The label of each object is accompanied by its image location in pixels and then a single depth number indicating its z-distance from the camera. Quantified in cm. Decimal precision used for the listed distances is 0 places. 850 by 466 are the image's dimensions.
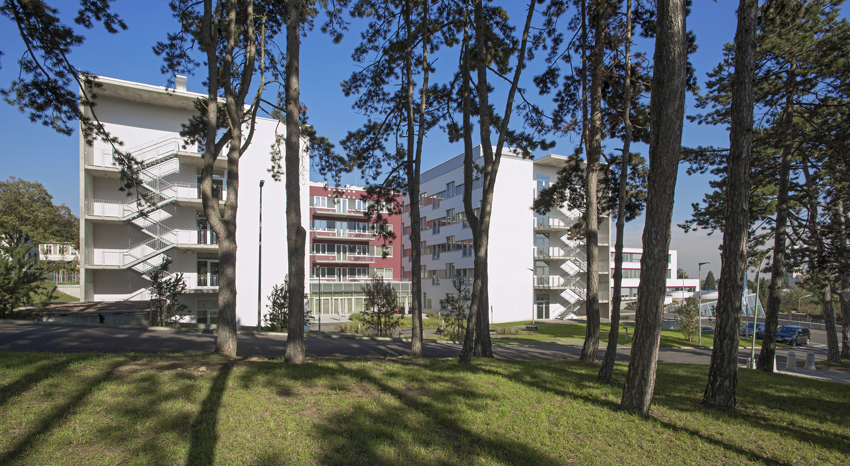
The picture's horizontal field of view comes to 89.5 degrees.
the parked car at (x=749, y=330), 3618
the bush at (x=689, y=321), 3058
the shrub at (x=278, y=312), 2125
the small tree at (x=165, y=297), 1941
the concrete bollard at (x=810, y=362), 1786
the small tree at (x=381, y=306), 2397
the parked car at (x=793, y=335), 3291
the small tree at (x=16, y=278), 1823
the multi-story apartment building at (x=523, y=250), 4362
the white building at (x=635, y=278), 5569
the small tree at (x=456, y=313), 2266
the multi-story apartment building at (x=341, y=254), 4438
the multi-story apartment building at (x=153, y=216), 2291
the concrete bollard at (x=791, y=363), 1641
